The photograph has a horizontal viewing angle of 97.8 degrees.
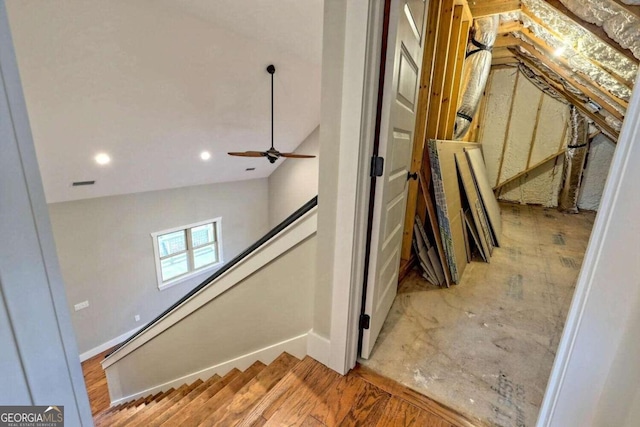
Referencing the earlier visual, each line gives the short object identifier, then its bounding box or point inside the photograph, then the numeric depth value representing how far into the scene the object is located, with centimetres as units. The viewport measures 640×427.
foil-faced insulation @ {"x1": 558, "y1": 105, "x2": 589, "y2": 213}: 426
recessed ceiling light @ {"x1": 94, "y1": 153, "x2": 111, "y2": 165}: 355
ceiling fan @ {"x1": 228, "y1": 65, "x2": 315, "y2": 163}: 333
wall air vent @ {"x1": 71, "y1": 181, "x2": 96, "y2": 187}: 383
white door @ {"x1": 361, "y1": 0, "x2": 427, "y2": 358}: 116
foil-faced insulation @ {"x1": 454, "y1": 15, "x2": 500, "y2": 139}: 277
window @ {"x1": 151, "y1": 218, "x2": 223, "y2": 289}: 544
